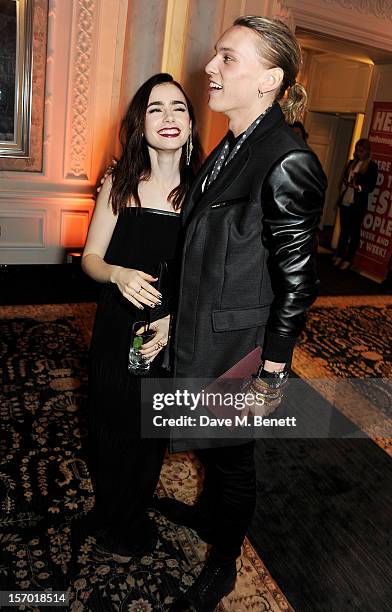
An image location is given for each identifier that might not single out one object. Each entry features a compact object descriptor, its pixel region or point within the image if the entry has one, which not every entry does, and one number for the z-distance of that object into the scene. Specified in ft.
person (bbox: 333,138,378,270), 22.12
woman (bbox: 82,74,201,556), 5.30
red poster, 22.40
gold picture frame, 15.84
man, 4.22
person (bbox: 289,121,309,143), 19.27
